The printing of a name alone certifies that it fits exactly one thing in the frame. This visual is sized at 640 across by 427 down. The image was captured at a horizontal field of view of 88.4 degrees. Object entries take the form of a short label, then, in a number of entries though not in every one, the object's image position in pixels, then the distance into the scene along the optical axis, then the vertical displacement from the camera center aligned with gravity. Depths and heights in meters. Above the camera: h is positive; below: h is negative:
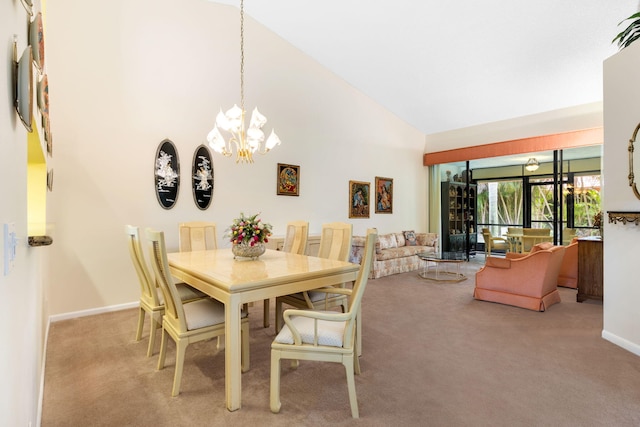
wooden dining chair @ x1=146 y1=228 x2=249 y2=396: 2.10 -0.73
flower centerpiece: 2.92 -0.22
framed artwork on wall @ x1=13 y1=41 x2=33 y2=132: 1.07 +0.43
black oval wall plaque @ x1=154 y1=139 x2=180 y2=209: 4.21 +0.50
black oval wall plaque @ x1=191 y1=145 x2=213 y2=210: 4.50 +0.50
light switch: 0.86 -0.09
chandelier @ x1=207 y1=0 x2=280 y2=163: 3.10 +0.80
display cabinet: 8.06 -0.07
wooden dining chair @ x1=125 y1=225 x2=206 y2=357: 2.57 -0.68
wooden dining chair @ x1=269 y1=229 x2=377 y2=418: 1.95 -0.80
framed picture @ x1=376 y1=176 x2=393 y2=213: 6.98 +0.39
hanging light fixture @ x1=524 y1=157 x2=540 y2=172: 7.24 +1.07
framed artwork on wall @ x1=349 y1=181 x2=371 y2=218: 6.49 +0.29
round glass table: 5.46 -1.13
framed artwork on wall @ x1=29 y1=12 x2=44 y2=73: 1.37 +0.76
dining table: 2.01 -0.46
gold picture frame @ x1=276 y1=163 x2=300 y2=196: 5.39 +0.56
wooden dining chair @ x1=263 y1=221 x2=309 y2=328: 3.84 -0.30
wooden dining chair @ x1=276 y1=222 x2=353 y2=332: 2.90 -0.48
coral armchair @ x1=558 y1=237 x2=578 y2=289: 5.14 -0.88
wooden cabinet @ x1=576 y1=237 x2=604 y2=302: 4.24 -0.73
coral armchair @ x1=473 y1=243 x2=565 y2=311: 3.91 -0.84
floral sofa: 5.88 -0.72
